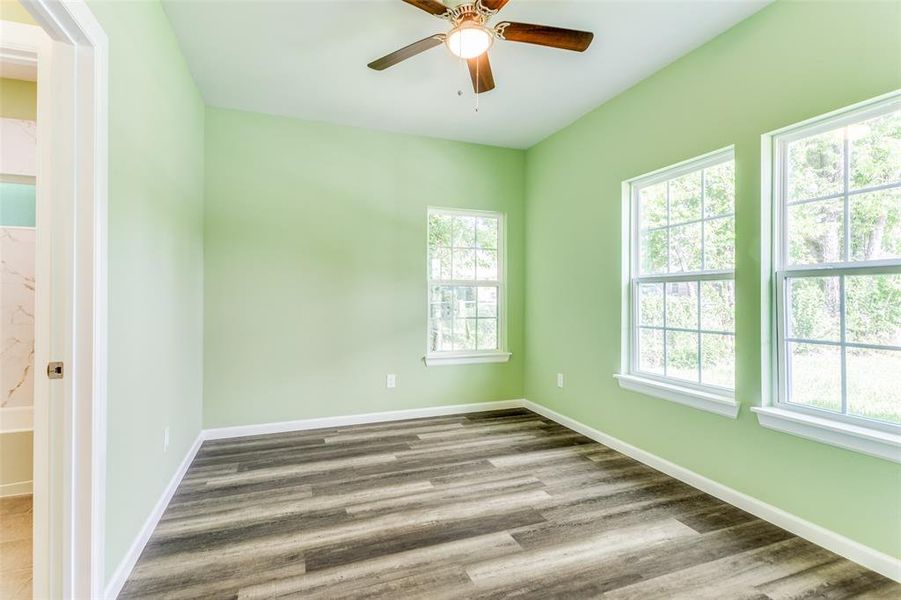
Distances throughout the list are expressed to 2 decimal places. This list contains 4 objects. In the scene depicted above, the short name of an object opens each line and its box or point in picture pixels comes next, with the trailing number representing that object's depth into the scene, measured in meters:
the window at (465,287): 4.12
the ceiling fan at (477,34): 1.91
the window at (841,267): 1.81
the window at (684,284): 2.48
